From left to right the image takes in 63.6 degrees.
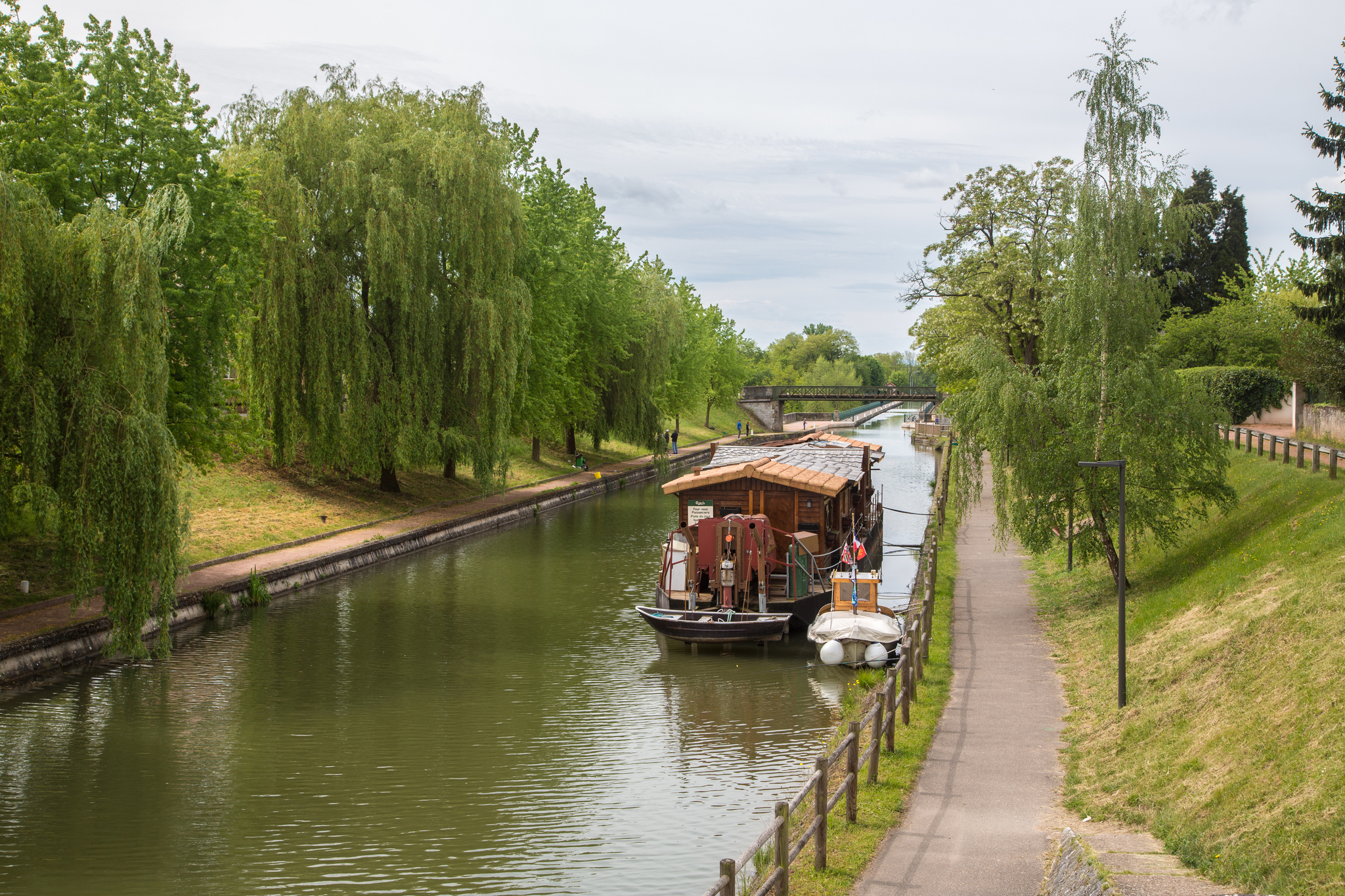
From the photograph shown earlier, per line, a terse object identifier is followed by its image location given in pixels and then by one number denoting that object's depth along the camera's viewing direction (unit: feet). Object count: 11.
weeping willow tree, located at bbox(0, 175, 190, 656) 57.98
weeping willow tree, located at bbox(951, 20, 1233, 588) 71.46
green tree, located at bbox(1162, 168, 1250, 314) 185.06
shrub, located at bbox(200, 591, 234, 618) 79.25
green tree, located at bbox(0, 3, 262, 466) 71.05
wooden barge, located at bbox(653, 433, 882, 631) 77.41
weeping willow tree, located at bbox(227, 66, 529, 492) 110.32
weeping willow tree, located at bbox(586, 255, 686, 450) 192.44
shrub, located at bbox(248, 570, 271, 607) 84.23
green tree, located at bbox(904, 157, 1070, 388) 143.54
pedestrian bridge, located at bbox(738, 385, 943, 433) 334.85
